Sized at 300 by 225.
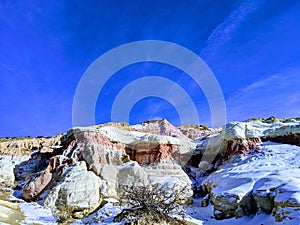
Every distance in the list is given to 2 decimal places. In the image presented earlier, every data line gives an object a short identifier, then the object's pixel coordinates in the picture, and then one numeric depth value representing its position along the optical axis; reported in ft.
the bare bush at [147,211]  40.76
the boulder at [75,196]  50.83
